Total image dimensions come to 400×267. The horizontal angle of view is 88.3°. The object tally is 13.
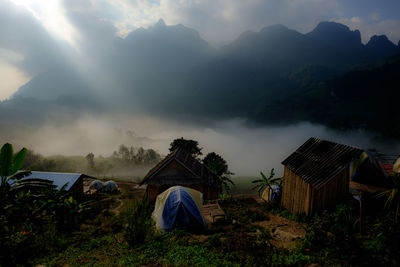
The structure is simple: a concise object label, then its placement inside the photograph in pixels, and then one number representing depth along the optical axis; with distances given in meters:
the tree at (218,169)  31.70
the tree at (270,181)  20.85
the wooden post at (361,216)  9.72
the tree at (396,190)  9.55
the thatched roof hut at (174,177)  21.92
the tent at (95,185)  36.03
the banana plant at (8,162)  5.69
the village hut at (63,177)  23.11
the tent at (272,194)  20.78
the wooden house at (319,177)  13.09
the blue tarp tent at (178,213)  11.83
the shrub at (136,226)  9.21
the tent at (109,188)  34.72
